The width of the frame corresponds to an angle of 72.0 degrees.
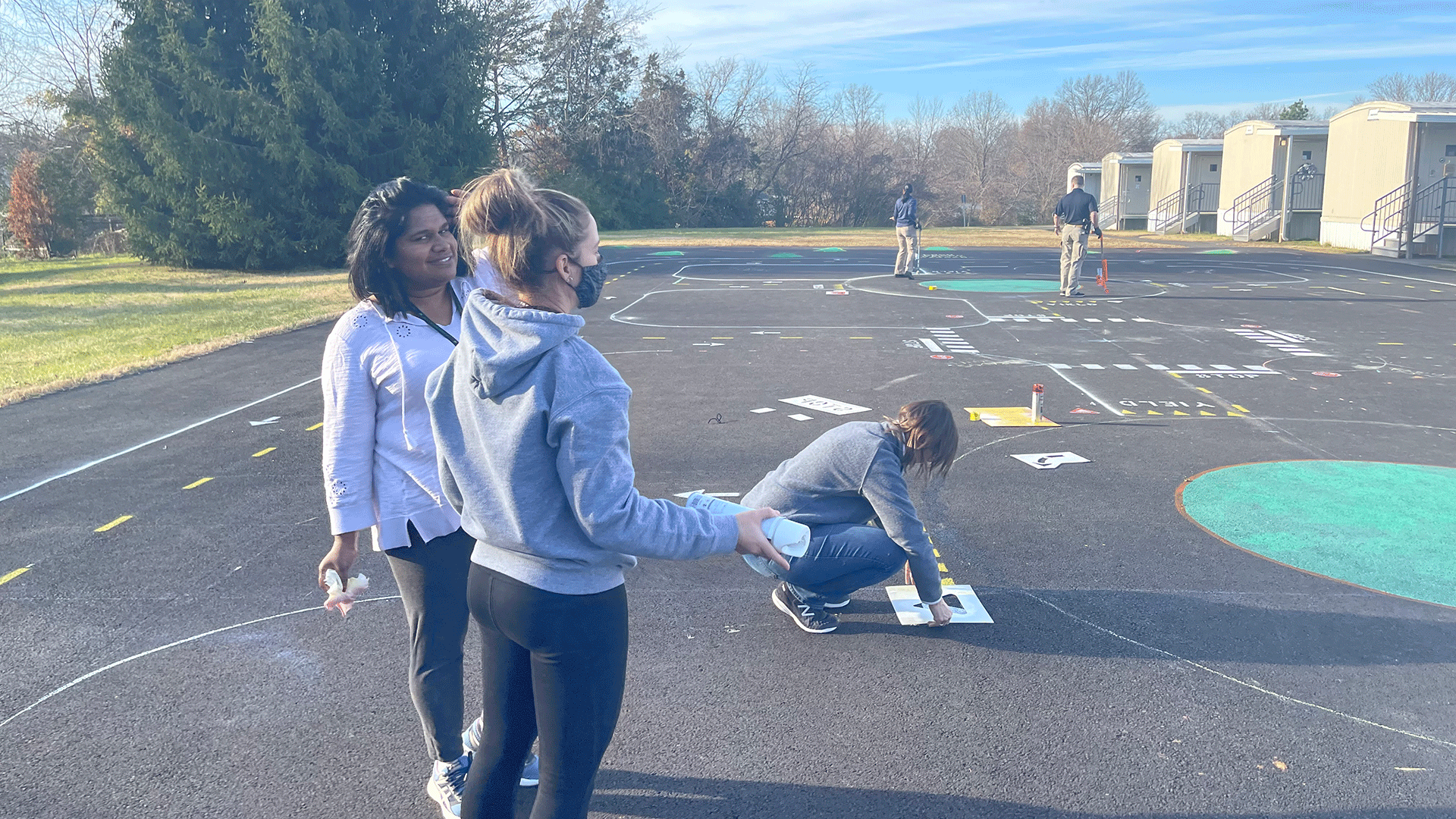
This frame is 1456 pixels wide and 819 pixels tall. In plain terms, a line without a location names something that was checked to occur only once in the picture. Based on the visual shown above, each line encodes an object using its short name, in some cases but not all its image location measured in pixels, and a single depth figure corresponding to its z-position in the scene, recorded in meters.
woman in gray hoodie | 2.05
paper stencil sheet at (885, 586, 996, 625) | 4.62
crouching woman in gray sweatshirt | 4.23
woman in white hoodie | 2.89
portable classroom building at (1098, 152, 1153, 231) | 43.81
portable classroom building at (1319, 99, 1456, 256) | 26.44
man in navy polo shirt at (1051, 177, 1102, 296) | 16.70
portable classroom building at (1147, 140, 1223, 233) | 39.03
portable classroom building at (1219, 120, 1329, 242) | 33.59
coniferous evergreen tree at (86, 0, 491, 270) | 23.55
